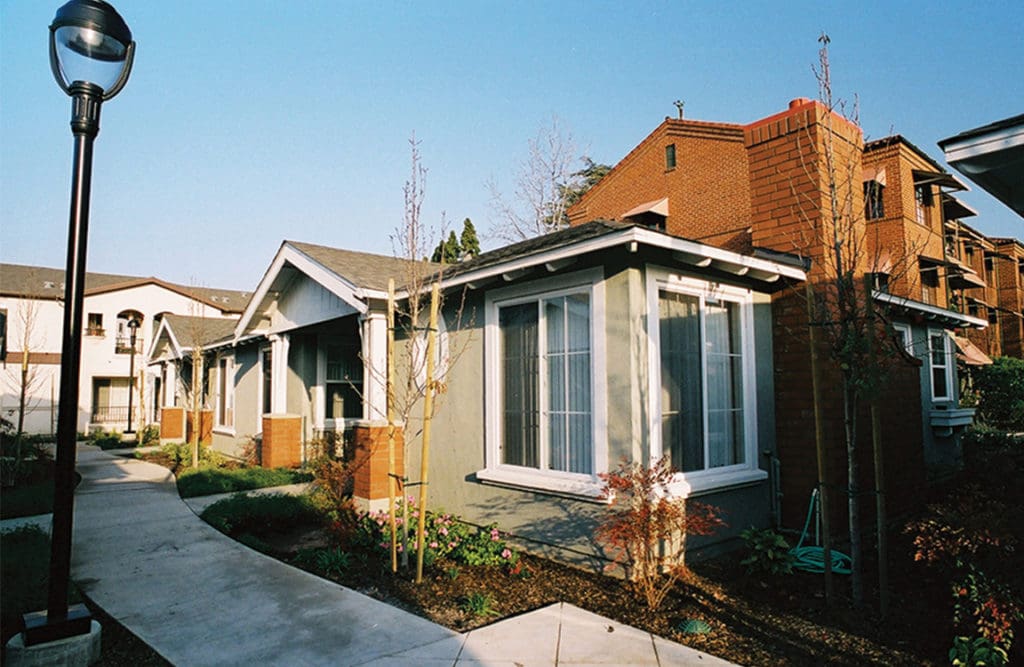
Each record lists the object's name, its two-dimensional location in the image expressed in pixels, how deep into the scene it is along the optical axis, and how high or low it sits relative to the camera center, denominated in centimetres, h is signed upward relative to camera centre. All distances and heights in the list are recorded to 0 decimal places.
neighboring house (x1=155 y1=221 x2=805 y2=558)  593 +1
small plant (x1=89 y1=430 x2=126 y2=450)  2156 -219
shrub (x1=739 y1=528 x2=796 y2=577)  561 -166
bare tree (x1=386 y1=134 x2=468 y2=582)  600 +74
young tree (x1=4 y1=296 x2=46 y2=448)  2588 +182
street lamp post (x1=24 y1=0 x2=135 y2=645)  377 +135
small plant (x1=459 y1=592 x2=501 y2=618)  495 -188
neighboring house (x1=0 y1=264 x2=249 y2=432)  2845 +238
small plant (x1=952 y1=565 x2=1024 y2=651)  370 -144
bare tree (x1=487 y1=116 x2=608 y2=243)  2914 +921
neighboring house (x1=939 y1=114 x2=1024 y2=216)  364 +138
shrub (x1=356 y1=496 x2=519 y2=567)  622 -177
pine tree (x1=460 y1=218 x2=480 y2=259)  2986 +699
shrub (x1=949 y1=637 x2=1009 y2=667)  365 -170
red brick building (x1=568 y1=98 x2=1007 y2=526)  689 +234
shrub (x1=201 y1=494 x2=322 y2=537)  808 -183
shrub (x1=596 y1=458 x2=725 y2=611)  505 -127
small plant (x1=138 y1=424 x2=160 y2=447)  2163 -201
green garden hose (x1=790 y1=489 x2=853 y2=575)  575 -178
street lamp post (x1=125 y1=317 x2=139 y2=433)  2326 +192
